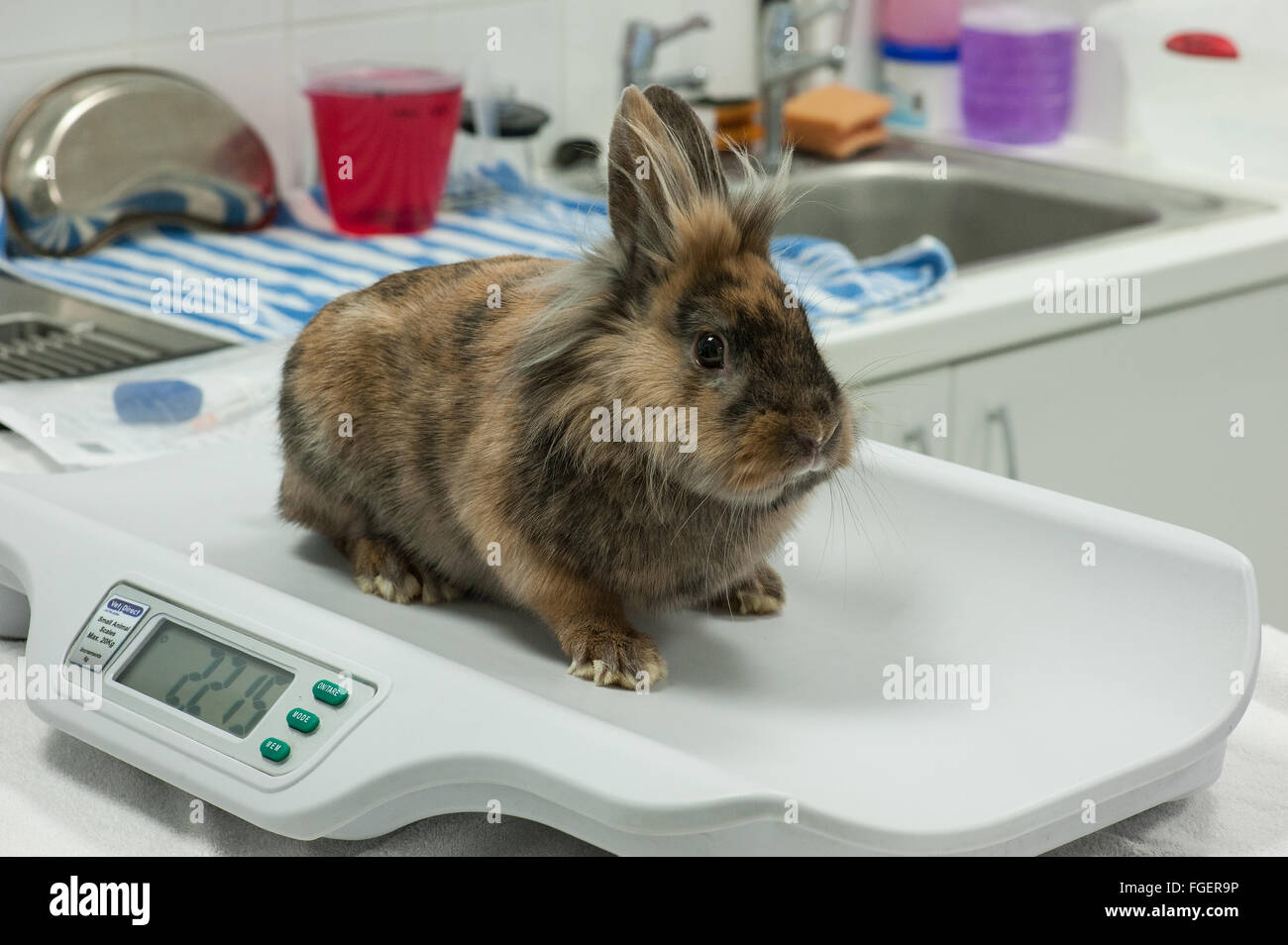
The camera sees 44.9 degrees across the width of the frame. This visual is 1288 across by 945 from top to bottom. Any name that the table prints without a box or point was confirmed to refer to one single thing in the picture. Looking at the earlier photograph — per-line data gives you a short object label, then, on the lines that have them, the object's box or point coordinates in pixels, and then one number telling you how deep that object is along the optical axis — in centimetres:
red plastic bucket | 186
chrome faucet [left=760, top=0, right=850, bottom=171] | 226
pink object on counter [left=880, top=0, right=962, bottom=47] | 237
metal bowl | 172
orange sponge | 225
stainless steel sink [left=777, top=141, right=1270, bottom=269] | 211
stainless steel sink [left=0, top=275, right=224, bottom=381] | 145
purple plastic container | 225
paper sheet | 126
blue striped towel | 161
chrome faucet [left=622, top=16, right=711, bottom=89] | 213
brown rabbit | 83
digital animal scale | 68
